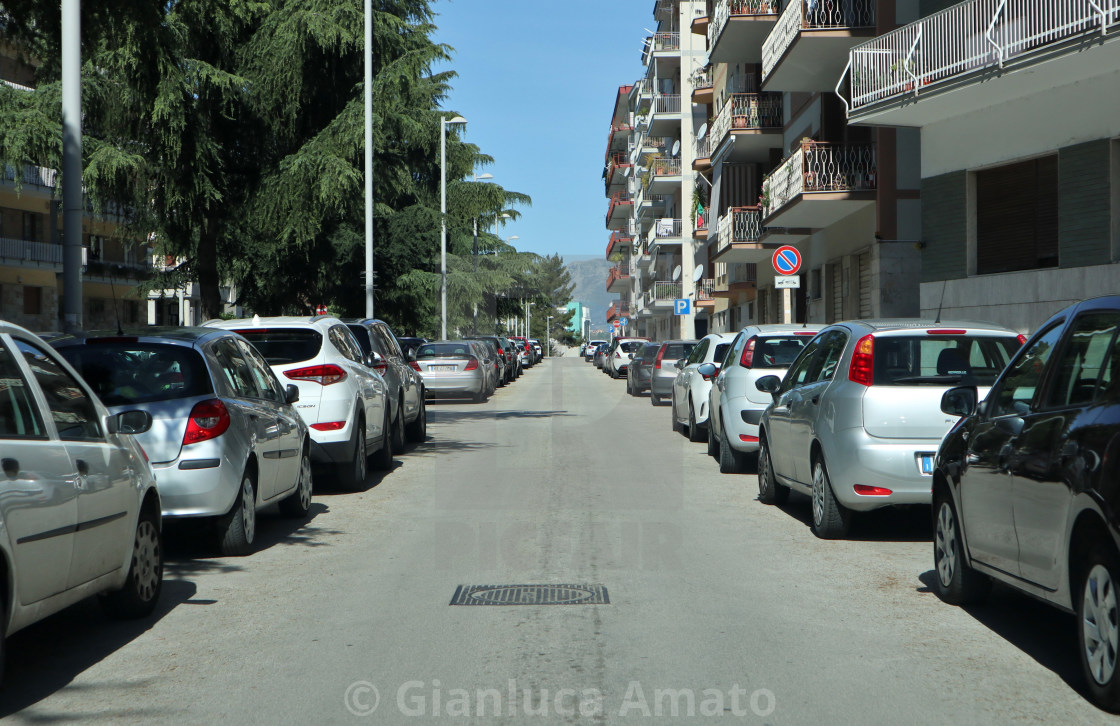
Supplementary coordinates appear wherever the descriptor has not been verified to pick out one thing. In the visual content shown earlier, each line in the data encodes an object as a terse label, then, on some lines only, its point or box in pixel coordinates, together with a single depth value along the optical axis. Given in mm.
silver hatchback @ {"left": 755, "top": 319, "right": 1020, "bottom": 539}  8680
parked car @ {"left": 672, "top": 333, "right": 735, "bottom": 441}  17719
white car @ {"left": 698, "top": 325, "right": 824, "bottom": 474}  13602
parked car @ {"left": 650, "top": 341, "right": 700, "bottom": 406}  29141
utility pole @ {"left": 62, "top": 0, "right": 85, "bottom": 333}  12273
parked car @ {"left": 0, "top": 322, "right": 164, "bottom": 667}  5094
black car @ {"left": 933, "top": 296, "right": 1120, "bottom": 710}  4836
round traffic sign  24953
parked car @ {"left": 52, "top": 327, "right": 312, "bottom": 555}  8109
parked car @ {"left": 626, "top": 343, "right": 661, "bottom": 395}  34438
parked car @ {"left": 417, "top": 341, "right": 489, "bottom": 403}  30703
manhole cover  7000
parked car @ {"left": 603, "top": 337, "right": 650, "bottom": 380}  51978
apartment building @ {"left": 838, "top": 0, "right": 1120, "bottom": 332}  17484
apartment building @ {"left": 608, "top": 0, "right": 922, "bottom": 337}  26438
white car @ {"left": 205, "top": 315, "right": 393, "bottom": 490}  11977
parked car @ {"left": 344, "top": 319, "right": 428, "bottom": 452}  15461
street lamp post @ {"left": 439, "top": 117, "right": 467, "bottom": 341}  39156
